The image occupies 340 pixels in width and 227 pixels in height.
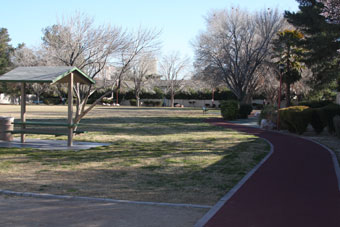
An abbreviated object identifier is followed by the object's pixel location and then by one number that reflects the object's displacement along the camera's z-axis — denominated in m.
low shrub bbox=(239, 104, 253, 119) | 33.66
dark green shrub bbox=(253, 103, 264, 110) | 58.88
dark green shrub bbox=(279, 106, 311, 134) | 18.83
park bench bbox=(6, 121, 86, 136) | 13.06
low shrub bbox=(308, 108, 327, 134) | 18.61
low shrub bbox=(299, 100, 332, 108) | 31.55
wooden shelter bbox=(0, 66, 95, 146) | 12.52
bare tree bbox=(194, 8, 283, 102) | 35.59
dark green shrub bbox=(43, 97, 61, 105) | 76.29
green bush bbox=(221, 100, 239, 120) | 31.47
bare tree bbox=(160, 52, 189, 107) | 78.18
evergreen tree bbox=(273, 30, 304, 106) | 31.20
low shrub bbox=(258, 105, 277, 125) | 22.97
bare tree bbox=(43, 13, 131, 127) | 17.33
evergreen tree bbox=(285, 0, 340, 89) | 17.74
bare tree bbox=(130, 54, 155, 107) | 68.01
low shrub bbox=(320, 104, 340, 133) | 18.00
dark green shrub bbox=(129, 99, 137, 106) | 76.86
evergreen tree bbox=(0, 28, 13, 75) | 70.11
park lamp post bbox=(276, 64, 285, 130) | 21.80
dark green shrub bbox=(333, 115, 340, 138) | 16.17
